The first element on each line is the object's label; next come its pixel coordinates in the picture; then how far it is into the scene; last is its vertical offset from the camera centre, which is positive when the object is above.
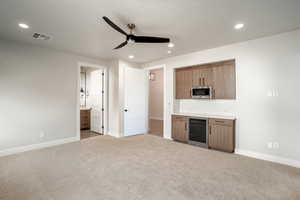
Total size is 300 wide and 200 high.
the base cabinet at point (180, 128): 4.68 -0.92
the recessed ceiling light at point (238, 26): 2.93 +1.39
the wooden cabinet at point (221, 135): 3.79 -0.92
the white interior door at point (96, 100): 5.87 -0.05
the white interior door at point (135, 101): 5.51 -0.09
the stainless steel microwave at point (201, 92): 4.37 +0.18
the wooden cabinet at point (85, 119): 6.55 -0.88
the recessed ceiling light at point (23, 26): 2.90 +1.40
